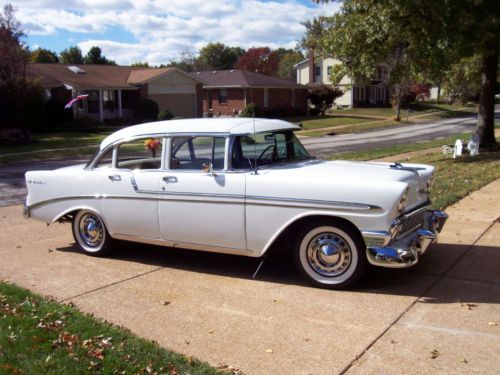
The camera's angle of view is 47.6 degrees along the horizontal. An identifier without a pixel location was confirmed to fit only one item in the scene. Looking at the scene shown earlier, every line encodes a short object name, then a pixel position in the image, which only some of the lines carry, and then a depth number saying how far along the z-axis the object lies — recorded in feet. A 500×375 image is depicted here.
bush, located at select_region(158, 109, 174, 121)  132.16
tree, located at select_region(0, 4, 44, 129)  92.58
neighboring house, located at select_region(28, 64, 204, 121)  127.44
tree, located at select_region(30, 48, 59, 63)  244.14
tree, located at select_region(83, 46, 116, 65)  289.74
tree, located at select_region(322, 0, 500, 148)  45.21
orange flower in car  20.92
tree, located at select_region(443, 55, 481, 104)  87.33
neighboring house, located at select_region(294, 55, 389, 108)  208.85
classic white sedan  17.21
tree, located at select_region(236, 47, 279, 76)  305.53
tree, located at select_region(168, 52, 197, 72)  316.85
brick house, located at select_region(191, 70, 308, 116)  158.20
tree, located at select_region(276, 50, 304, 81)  286.05
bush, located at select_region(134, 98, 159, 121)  136.15
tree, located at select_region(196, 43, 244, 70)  328.90
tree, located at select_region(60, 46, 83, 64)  294.05
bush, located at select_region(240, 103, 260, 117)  119.75
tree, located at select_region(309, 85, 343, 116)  166.22
